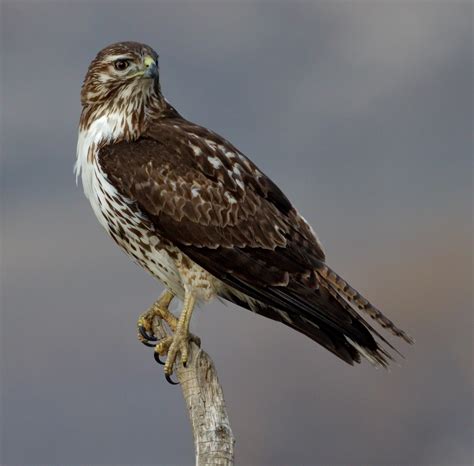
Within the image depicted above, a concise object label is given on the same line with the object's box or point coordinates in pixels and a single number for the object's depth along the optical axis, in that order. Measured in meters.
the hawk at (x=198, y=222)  14.72
